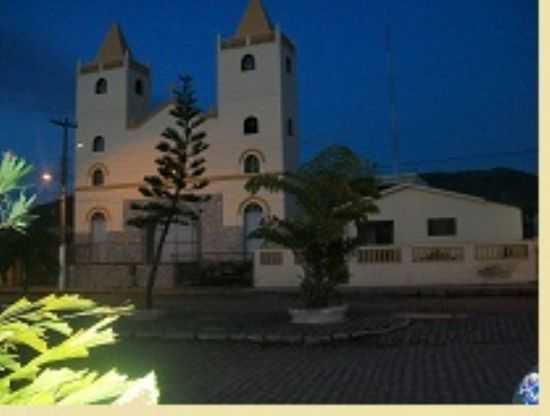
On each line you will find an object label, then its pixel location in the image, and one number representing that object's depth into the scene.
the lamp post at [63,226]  15.64
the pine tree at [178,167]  10.62
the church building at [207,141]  17.28
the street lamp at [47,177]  16.08
